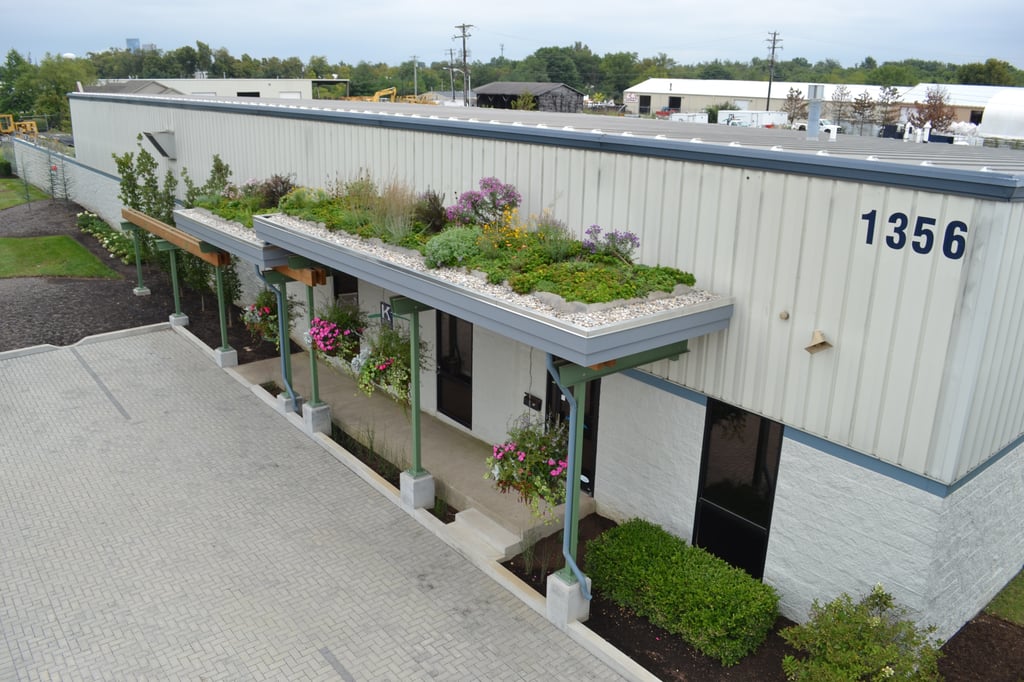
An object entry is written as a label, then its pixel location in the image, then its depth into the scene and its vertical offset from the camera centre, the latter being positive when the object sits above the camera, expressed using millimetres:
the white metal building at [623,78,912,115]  80625 +806
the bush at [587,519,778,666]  7555 -4677
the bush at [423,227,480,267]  9344 -1757
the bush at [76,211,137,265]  22703 -4623
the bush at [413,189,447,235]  10688 -1580
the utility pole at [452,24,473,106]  73500 +5964
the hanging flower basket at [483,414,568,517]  8672 -3892
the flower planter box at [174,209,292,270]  12250 -2403
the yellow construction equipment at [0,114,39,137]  52731 -3109
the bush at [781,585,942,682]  6559 -4380
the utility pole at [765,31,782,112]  81144 +5955
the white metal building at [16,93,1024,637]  6352 -2182
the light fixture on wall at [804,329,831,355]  7062 -2034
